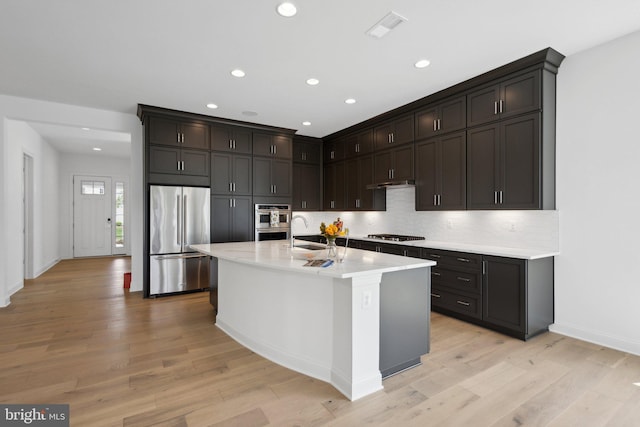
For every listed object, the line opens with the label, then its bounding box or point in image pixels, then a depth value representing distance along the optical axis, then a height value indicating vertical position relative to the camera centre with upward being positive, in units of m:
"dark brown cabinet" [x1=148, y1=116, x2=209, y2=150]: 4.85 +1.26
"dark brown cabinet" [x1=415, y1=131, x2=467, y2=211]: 4.04 +0.54
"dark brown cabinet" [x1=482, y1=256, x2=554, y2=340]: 3.16 -0.87
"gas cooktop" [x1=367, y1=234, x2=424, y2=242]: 4.75 -0.39
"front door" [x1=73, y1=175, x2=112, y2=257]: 8.77 -0.11
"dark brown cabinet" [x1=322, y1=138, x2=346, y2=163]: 6.31 +1.30
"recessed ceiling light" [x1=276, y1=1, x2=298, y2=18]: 2.41 +1.59
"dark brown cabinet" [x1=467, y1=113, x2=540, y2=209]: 3.30 +0.54
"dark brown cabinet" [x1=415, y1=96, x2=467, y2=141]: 4.00 +1.27
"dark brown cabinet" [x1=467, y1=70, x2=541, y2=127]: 3.31 +1.27
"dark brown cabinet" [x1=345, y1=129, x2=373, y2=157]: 5.59 +1.27
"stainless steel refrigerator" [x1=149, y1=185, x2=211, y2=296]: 4.83 -0.39
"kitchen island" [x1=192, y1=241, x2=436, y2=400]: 2.27 -0.83
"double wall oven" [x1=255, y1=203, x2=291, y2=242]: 5.75 -0.17
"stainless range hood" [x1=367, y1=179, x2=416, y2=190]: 4.70 +0.45
